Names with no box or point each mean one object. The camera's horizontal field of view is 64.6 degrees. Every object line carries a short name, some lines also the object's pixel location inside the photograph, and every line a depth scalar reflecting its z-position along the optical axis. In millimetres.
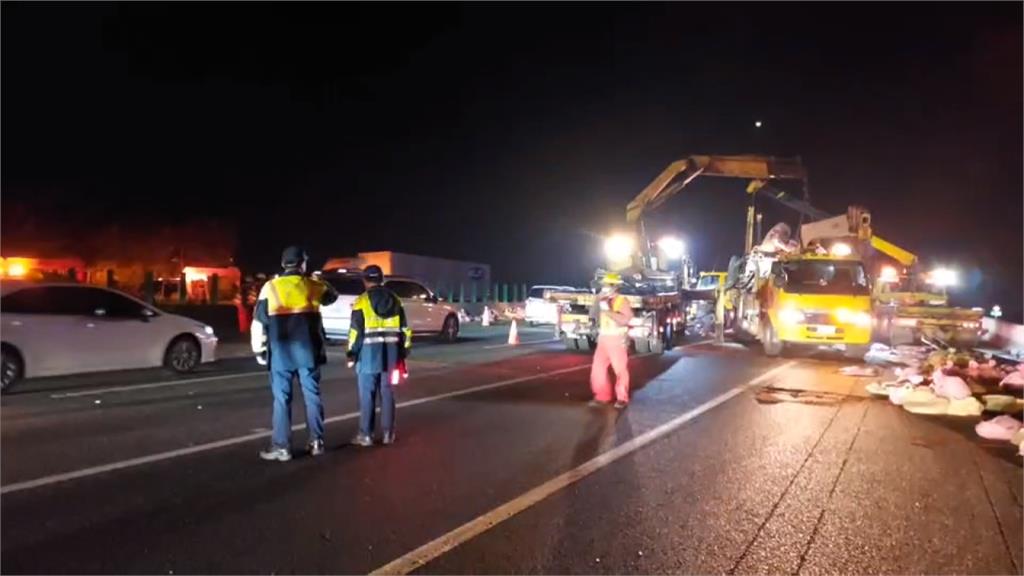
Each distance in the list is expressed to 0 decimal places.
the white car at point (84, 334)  10977
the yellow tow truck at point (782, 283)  16984
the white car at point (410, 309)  18391
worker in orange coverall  10406
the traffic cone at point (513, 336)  21366
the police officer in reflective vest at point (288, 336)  7059
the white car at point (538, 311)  28219
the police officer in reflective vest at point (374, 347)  7648
